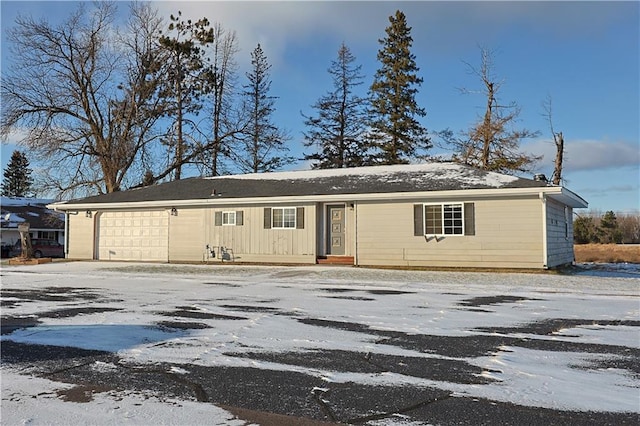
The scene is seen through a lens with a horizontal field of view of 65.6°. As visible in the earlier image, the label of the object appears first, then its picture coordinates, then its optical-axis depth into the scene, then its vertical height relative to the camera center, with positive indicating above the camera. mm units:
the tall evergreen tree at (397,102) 35406 +9868
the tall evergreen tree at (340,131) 36062 +7875
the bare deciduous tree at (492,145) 29391 +5593
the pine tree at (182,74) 31609 +11073
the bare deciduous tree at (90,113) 26938 +7367
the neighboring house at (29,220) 34469 +1572
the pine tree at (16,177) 61734 +8203
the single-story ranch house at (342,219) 14820 +679
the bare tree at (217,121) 32250 +8161
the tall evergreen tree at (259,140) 32875 +6662
